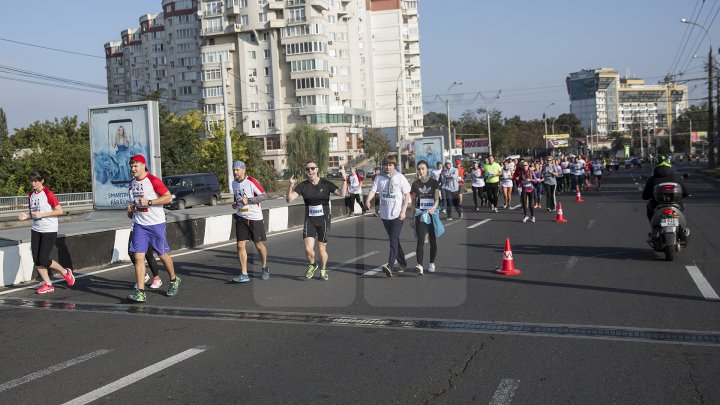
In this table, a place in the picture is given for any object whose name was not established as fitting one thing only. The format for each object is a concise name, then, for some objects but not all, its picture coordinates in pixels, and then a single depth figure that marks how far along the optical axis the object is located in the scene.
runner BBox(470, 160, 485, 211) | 25.22
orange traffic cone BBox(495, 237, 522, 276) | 10.69
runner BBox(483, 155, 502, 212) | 24.08
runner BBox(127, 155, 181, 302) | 9.30
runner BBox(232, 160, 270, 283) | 10.77
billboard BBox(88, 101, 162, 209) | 18.39
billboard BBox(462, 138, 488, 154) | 102.06
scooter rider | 12.12
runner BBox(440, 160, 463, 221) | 22.34
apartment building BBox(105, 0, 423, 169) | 90.44
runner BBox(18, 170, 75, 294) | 10.49
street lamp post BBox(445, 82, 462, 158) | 62.38
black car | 36.06
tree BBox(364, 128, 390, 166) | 92.31
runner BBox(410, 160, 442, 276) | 11.08
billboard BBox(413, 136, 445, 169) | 42.66
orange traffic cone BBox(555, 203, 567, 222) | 19.48
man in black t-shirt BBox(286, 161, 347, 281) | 10.71
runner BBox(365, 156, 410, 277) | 10.80
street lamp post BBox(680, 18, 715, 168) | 48.81
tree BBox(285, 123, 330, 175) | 82.12
